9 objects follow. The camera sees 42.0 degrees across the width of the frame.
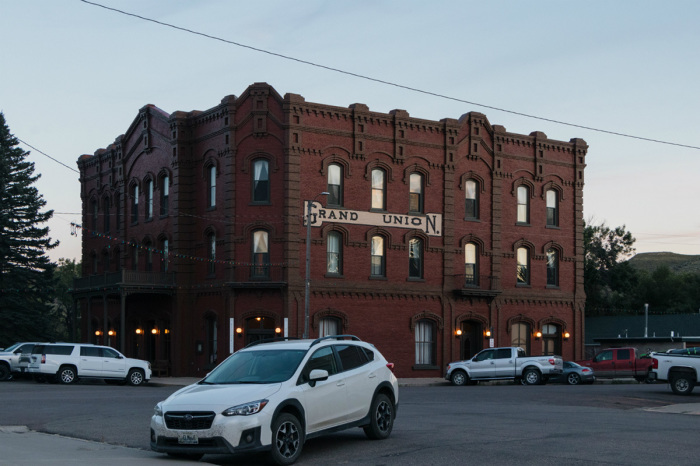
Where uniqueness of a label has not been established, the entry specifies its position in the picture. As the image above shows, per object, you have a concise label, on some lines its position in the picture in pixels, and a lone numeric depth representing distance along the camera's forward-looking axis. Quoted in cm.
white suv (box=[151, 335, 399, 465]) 1212
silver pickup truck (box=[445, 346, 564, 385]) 3781
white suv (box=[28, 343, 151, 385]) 3497
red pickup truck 4100
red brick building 4122
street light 3688
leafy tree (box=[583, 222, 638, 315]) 7656
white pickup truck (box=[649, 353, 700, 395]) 2872
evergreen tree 5503
